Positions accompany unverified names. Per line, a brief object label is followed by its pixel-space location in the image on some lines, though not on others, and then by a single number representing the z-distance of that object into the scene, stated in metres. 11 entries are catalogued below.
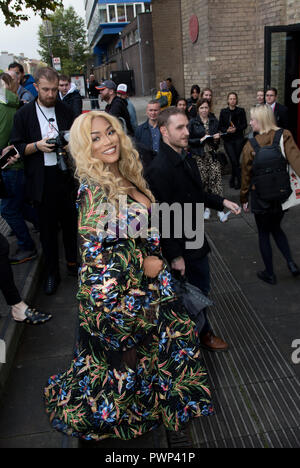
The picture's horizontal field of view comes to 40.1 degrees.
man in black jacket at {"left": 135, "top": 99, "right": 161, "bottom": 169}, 5.92
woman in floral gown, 2.14
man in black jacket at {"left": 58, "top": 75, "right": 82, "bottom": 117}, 6.39
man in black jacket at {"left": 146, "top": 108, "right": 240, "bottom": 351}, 3.03
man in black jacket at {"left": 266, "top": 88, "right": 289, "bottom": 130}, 7.31
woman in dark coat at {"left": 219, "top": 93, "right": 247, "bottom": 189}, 7.75
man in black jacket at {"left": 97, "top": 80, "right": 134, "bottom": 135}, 6.88
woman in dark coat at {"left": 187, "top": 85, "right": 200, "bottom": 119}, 9.07
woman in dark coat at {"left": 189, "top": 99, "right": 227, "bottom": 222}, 6.61
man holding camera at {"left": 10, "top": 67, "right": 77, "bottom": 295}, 4.03
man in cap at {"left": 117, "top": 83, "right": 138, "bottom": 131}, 7.62
